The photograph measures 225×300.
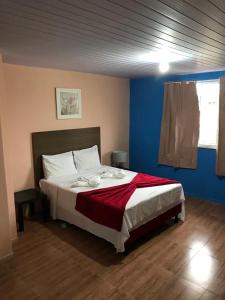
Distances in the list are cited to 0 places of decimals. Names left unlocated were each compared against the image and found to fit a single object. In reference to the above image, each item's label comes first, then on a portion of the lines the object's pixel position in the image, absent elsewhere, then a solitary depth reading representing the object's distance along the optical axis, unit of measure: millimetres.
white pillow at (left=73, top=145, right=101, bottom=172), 4145
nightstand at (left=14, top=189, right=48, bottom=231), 3158
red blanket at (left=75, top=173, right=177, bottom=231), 2625
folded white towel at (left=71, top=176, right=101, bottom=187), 3309
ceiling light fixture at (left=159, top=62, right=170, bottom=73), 3277
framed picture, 3934
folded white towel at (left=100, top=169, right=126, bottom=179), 3758
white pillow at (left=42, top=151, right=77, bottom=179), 3680
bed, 2713
